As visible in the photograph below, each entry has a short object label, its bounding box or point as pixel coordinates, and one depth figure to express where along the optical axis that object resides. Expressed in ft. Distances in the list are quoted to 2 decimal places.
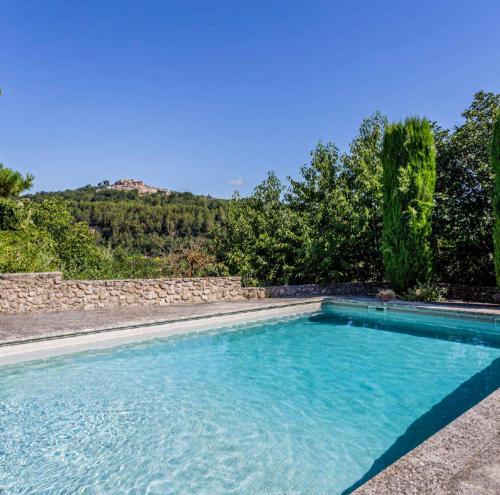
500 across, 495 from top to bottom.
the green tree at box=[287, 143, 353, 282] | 43.29
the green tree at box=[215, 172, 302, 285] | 46.75
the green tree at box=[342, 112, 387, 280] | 43.83
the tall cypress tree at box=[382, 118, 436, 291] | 39.17
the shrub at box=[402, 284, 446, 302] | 37.81
